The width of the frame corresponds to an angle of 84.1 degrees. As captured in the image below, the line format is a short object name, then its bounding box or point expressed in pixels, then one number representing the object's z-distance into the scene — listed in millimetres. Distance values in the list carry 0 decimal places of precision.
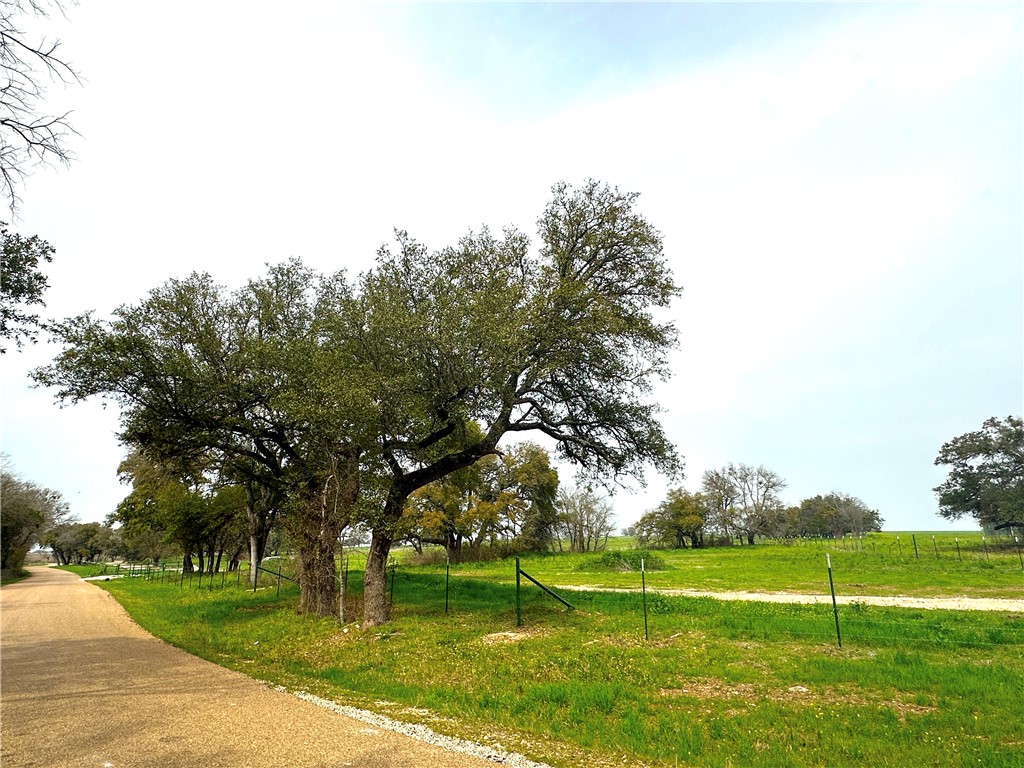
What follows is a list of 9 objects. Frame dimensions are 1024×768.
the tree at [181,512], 37844
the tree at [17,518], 52312
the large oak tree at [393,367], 15586
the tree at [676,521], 75688
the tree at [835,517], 98438
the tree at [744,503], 83375
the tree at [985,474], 57562
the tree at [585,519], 73812
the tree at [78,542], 92375
